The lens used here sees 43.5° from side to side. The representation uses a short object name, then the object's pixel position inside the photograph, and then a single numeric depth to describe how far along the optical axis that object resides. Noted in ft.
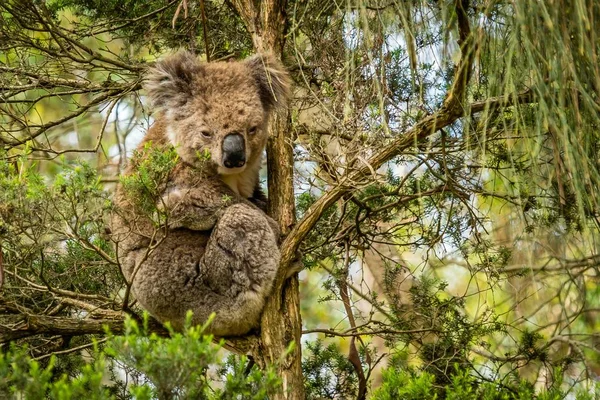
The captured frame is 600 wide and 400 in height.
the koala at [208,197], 16.58
